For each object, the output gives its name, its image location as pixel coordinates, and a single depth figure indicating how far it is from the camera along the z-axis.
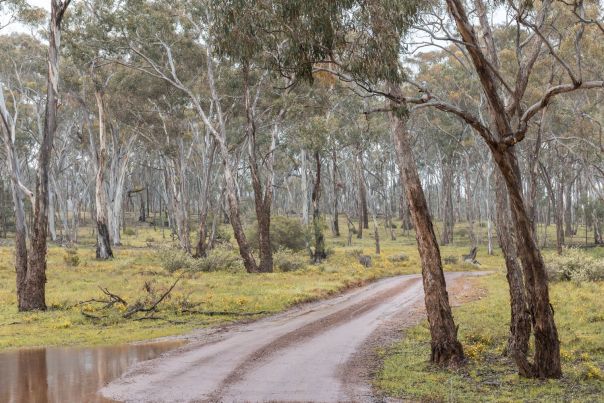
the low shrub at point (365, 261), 34.38
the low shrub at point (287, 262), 30.47
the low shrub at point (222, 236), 44.69
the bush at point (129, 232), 58.84
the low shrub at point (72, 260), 30.14
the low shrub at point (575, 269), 23.92
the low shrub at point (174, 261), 28.23
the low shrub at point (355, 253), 38.50
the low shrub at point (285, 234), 40.12
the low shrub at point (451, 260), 37.78
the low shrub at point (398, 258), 38.75
